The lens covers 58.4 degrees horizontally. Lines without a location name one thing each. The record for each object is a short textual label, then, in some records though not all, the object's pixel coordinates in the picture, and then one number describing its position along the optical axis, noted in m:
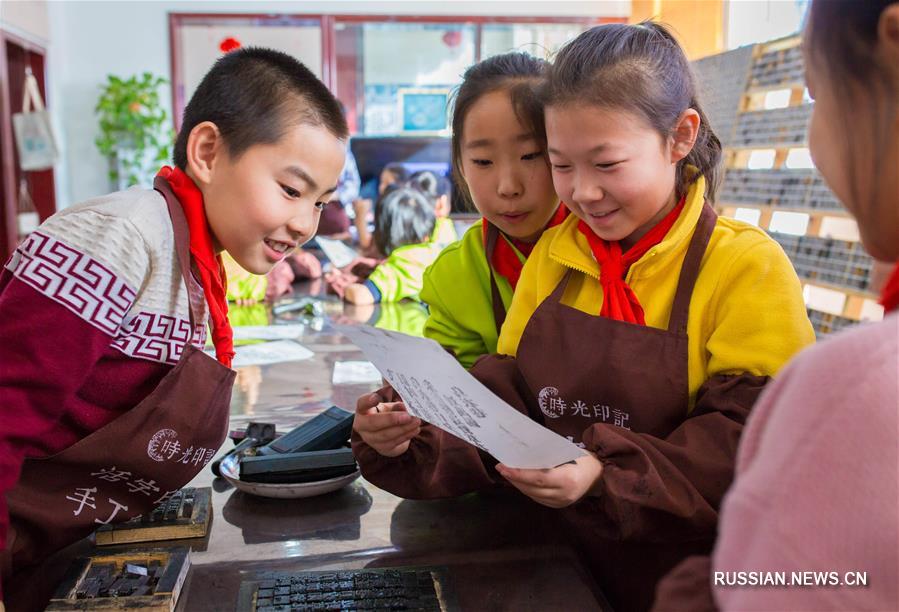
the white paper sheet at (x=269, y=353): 1.83
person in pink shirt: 0.42
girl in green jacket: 1.21
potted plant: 6.14
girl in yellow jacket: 0.85
